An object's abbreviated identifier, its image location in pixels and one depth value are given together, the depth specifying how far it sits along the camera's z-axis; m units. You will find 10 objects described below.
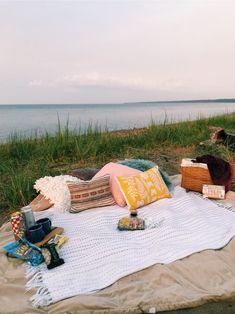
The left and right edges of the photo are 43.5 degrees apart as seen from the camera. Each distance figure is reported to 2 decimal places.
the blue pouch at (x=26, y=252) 1.90
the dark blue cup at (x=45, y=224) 2.19
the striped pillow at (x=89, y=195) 2.72
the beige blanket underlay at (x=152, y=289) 1.53
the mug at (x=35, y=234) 2.08
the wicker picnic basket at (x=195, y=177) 3.05
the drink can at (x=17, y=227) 2.11
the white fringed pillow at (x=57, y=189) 2.73
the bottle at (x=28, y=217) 2.18
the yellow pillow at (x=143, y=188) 2.72
